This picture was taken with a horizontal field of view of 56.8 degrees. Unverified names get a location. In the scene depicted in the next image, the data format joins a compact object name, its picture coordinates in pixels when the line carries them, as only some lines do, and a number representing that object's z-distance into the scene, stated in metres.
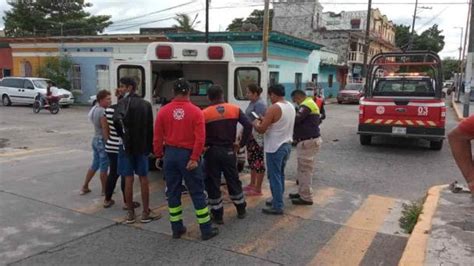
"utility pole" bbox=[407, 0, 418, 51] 50.50
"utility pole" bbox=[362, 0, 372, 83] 30.84
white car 23.18
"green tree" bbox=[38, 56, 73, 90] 25.67
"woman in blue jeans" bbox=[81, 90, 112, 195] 6.23
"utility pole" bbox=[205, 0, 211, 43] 21.95
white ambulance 7.49
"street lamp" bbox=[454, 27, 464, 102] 33.96
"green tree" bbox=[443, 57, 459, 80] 97.61
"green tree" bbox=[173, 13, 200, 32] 29.74
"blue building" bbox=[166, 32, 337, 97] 22.98
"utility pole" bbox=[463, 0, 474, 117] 18.73
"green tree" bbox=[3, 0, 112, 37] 43.34
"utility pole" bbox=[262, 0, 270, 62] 19.15
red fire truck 10.36
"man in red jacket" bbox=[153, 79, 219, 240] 4.73
